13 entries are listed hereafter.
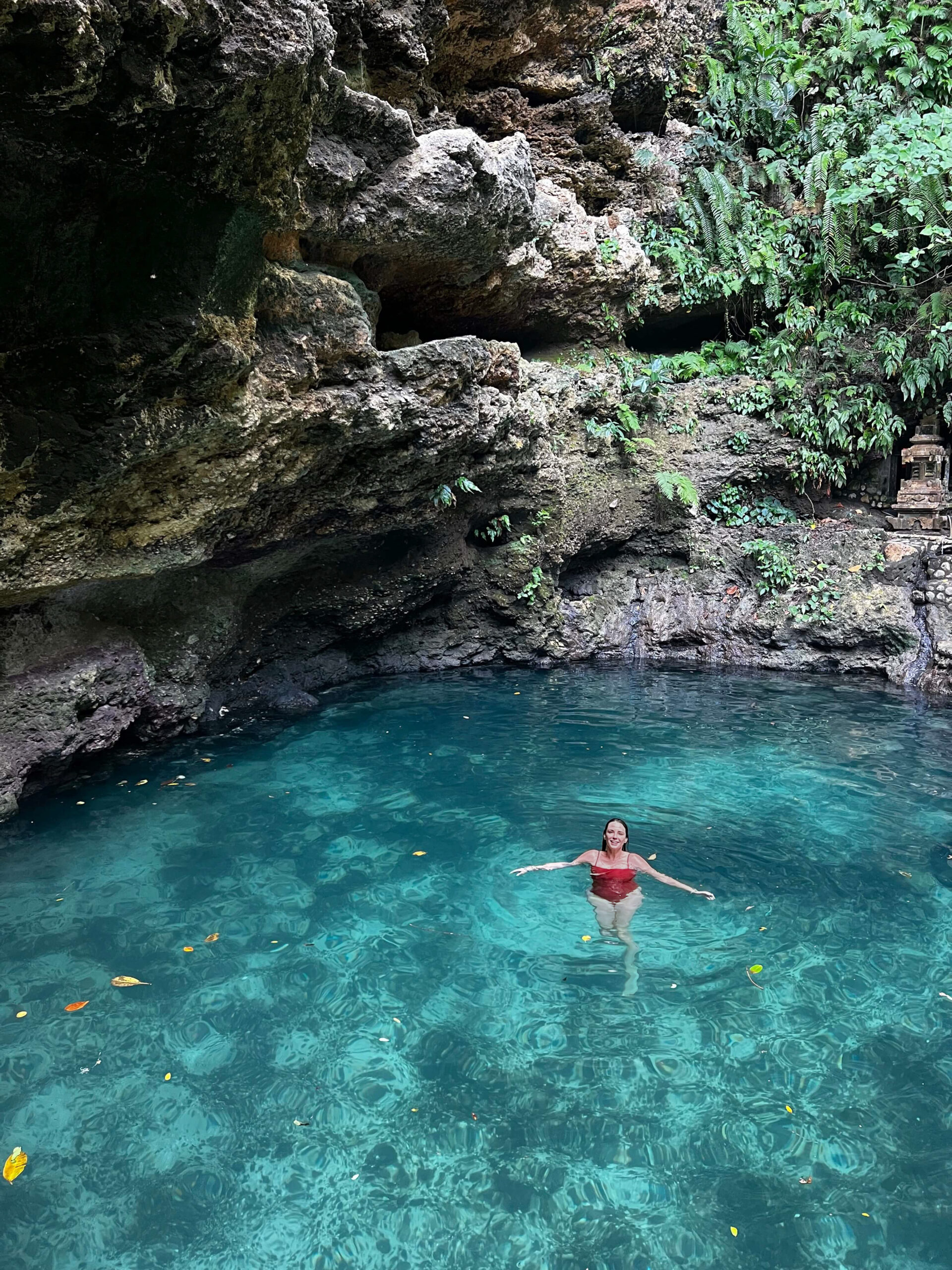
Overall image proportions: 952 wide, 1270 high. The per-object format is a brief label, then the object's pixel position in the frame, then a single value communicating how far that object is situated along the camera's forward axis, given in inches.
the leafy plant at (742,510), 542.9
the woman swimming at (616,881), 235.5
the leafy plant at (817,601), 501.0
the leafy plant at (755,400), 537.0
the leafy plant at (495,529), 483.8
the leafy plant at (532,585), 497.4
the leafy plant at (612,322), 529.0
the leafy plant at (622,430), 503.5
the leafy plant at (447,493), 406.6
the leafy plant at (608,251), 509.0
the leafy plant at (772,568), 514.6
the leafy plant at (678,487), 506.3
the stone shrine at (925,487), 512.7
